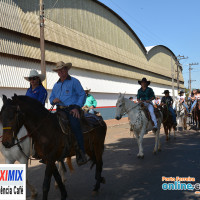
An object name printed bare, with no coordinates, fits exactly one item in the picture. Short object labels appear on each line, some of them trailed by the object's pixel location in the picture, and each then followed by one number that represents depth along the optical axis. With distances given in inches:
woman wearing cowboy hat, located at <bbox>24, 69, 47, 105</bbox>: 210.5
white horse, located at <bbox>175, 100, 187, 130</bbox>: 637.9
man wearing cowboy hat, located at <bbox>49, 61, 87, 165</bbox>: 188.7
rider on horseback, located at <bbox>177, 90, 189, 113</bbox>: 650.2
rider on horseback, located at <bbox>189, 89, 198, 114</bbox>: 599.7
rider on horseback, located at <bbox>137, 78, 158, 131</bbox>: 371.9
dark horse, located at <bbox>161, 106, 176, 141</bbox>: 473.1
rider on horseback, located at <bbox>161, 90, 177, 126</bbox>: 492.5
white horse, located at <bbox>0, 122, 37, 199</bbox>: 186.5
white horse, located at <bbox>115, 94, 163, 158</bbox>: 358.3
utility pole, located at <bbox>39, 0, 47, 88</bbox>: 557.3
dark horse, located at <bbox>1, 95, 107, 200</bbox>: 155.0
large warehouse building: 629.3
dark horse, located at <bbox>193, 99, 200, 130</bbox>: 585.0
